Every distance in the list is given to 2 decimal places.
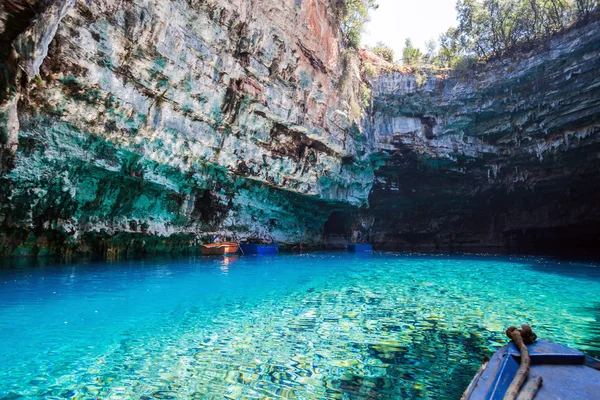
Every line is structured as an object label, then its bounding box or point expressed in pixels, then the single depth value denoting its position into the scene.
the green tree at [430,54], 35.45
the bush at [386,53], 32.19
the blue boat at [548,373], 2.49
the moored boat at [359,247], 30.83
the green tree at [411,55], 33.31
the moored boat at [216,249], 21.61
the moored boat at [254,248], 24.47
